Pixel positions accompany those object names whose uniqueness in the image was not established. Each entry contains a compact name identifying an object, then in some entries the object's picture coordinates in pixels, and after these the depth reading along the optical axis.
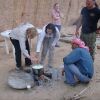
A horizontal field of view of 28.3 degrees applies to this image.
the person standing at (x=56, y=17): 5.93
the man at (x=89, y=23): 4.43
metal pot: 4.34
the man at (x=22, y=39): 4.42
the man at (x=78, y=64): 4.21
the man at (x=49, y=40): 4.49
